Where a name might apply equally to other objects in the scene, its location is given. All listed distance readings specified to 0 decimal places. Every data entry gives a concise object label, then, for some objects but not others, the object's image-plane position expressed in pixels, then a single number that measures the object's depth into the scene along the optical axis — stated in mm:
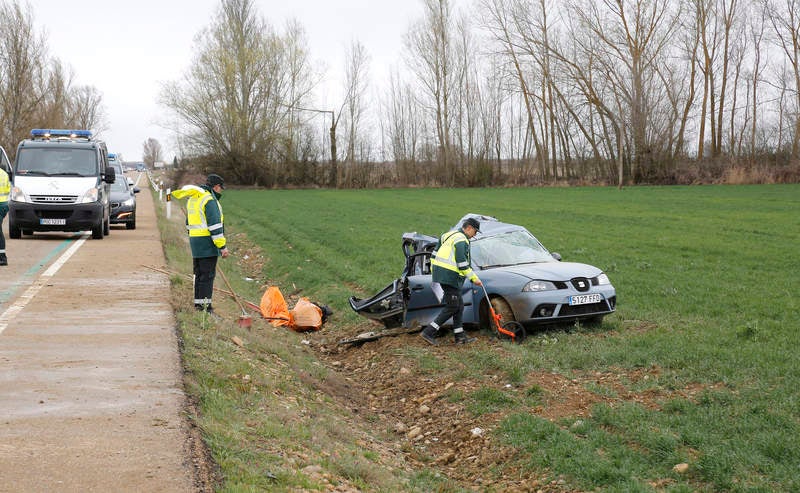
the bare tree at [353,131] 77688
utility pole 78125
